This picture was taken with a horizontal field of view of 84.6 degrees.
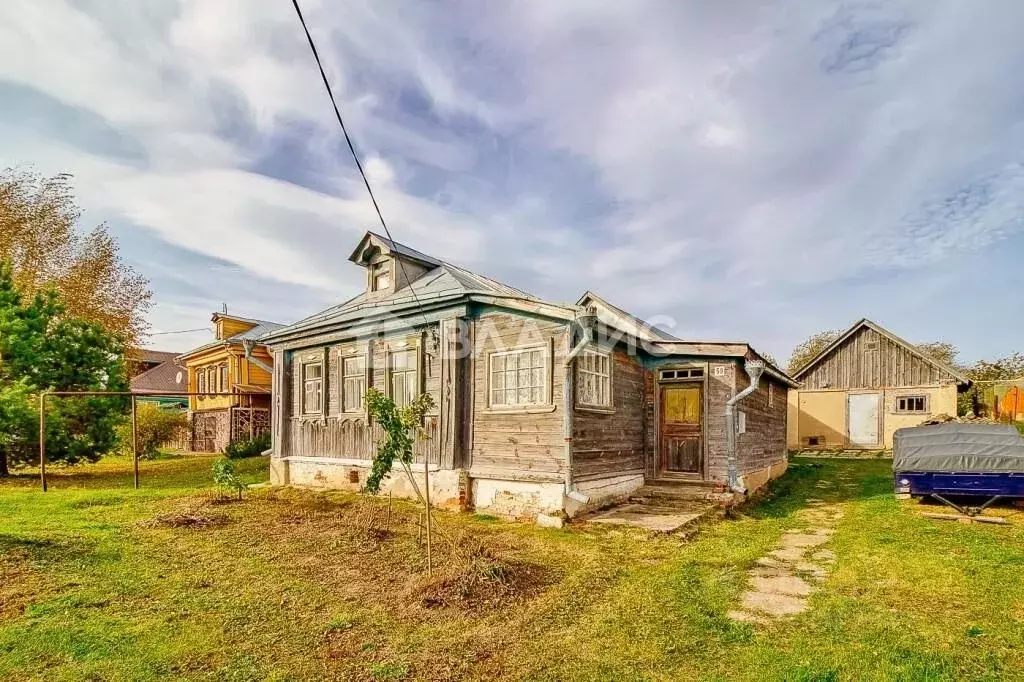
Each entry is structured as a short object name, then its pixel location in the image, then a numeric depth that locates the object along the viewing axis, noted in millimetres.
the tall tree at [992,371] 27234
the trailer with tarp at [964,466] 9234
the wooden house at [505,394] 9352
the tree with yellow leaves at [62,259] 21797
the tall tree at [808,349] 45750
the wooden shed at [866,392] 22344
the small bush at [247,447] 20750
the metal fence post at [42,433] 12273
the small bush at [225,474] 11023
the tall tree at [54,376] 14219
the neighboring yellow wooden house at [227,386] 23547
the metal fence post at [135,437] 12567
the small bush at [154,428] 22875
